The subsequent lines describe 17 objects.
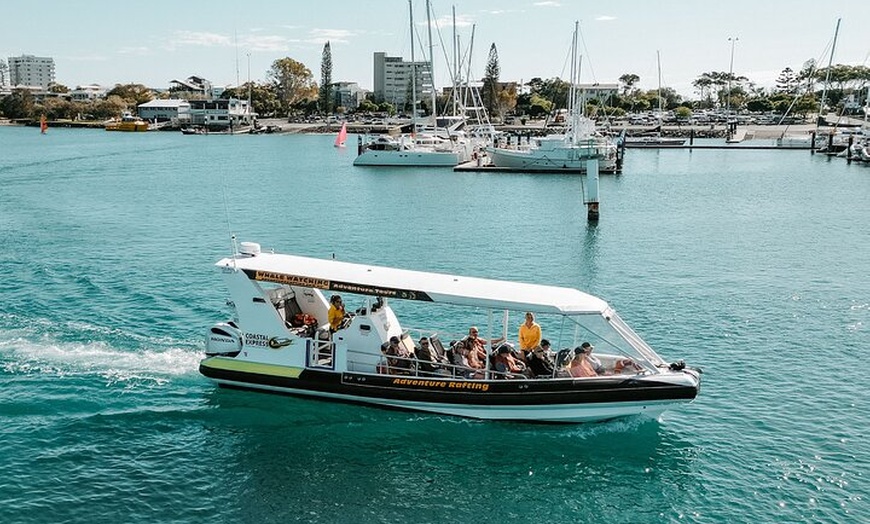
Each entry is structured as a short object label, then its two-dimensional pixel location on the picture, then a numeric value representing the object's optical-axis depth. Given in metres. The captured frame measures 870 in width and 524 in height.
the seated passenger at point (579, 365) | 20.97
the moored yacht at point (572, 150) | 86.44
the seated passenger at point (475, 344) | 21.78
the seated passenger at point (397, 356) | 21.77
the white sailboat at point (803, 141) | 114.75
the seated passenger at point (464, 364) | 21.41
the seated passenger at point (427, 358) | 21.69
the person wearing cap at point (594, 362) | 21.16
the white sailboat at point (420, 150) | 95.75
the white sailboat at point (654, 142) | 124.12
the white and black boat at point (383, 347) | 20.59
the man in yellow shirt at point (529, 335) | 21.66
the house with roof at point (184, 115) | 198.38
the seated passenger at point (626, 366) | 21.02
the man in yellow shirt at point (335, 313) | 22.55
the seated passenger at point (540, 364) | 21.23
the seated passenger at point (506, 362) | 21.30
